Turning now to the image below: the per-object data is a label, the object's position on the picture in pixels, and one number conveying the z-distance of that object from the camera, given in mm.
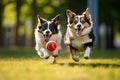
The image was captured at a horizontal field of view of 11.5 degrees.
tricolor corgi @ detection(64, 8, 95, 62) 15289
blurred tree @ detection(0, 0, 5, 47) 38950
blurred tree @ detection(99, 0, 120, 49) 39281
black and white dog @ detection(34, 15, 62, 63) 15438
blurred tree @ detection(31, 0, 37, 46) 39625
